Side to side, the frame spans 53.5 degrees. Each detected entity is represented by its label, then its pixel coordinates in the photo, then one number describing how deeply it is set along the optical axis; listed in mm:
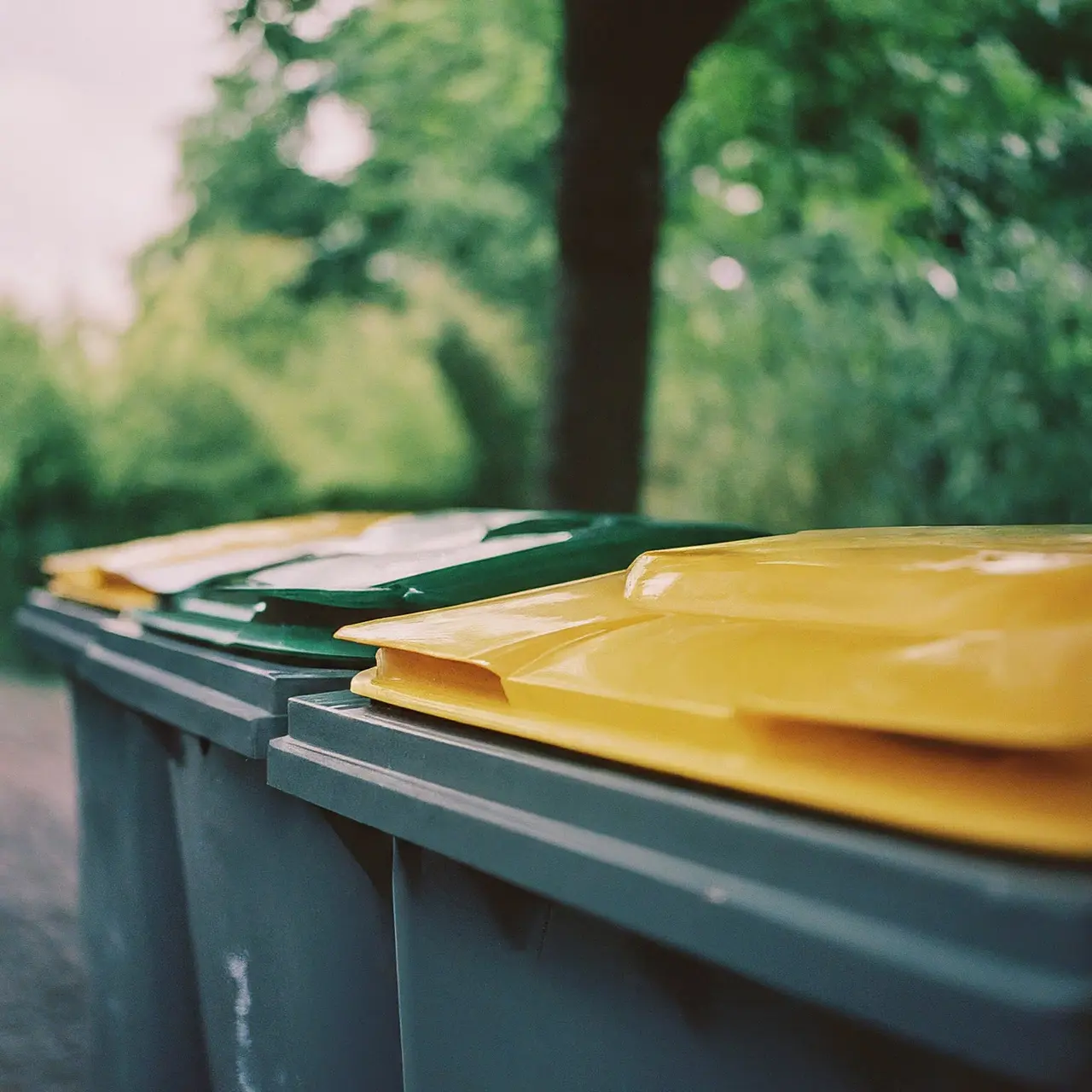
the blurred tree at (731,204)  4758
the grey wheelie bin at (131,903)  2035
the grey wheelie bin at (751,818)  773
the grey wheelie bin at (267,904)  1497
